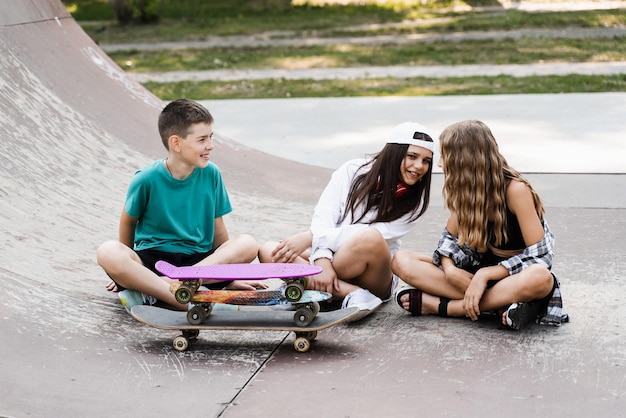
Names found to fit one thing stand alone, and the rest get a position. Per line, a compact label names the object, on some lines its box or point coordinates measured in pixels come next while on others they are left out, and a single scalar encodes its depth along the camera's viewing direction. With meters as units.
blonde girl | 3.71
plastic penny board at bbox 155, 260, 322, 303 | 3.44
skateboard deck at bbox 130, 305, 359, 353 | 3.49
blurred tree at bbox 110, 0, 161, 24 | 24.66
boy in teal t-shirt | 3.82
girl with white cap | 3.93
